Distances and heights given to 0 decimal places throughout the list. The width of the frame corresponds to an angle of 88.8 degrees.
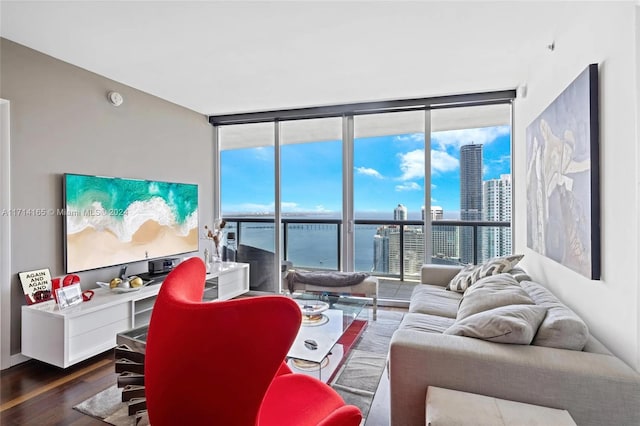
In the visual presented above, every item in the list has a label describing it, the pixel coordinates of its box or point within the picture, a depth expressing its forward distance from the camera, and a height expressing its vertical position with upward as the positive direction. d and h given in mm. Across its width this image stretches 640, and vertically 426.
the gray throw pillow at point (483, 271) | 2748 -511
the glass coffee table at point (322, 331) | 2086 -880
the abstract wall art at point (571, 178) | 1670 +201
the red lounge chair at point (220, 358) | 690 -311
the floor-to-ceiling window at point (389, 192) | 4074 +263
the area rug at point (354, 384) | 1950 -1196
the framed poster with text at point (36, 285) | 2508 -558
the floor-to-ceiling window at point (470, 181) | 3781 +366
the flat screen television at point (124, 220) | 2865 -69
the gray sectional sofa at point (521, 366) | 1255 -639
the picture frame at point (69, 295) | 2447 -628
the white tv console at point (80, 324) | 2359 -864
